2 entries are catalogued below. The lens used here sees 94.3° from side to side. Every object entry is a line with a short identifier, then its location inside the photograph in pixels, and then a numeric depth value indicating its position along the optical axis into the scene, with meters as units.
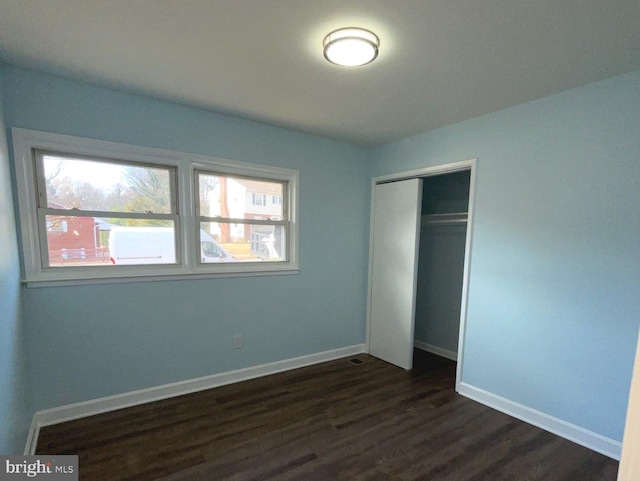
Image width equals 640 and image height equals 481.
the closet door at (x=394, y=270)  3.21
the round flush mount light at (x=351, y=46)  1.59
